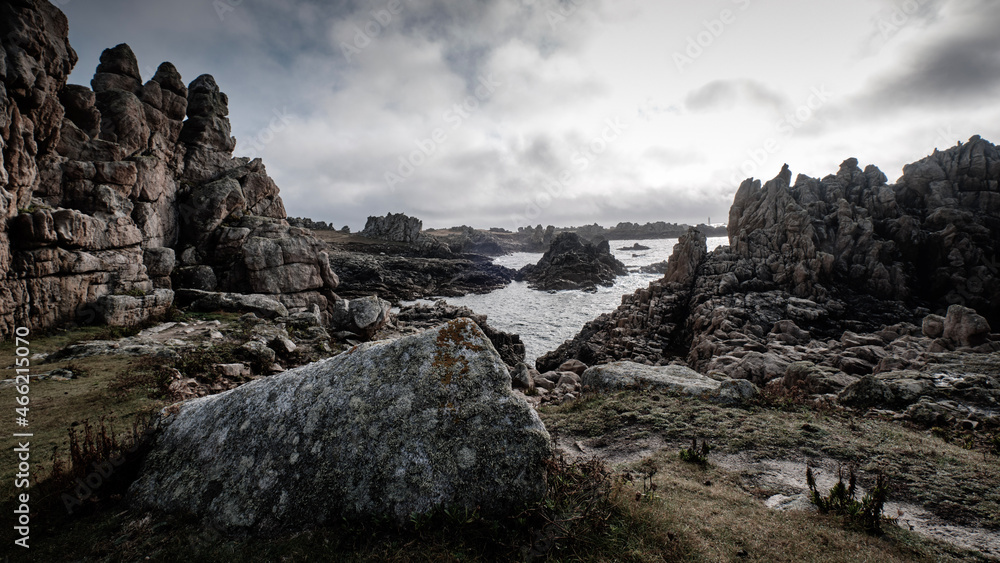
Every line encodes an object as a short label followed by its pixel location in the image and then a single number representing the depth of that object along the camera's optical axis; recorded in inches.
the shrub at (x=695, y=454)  312.0
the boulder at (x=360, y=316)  954.1
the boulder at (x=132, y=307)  762.8
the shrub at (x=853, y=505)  199.3
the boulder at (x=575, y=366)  861.8
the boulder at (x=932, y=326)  860.0
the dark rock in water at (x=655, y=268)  4131.4
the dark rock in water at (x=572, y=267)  3329.2
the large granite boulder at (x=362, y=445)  193.5
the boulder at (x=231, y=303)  951.6
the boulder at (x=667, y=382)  463.8
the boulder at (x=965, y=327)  736.3
